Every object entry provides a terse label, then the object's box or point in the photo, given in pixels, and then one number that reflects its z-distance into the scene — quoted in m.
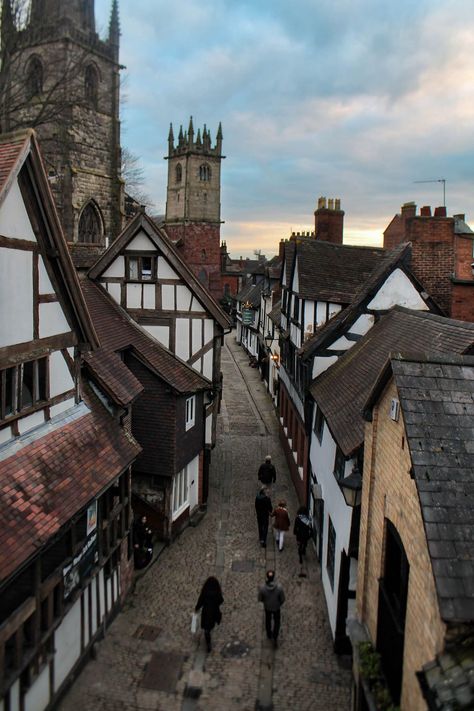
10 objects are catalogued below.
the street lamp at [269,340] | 33.52
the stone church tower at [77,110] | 28.06
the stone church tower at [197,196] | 65.31
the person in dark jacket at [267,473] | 18.56
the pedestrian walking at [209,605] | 10.71
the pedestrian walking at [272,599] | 10.77
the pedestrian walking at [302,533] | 14.27
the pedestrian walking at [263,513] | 15.09
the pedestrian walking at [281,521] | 14.80
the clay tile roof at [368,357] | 10.61
